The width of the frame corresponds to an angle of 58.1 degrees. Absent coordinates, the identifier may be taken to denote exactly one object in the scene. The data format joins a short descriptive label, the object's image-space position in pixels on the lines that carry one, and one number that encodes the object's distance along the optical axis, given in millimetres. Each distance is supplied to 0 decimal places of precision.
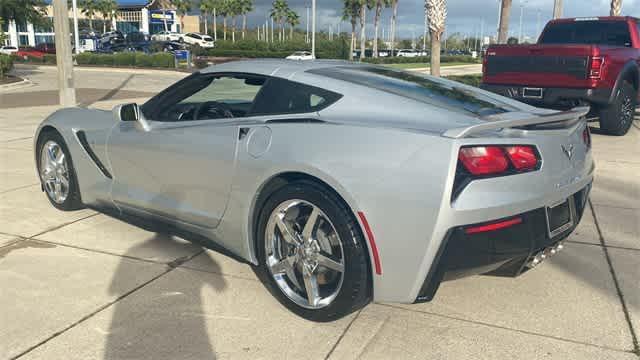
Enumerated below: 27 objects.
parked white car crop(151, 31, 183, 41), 61312
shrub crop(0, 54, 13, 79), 23859
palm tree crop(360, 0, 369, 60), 73762
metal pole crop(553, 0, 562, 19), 18312
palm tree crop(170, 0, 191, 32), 83300
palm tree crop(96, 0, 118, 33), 85625
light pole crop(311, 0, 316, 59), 43475
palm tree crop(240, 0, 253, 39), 88562
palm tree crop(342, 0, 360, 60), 82794
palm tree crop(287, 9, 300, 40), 90312
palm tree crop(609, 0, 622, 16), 24094
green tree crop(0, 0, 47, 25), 25047
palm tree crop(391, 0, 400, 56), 83562
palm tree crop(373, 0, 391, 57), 81688
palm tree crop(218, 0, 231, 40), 86188
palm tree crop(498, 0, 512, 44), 19266
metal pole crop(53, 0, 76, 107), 12062
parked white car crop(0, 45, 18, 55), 54853
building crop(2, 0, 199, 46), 84750
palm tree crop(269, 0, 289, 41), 89625
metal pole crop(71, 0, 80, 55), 45219
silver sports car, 2730
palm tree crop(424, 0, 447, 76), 18422
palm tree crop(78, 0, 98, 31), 85438
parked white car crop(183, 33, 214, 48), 58406
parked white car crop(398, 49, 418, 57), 88625
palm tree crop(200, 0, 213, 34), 85188
